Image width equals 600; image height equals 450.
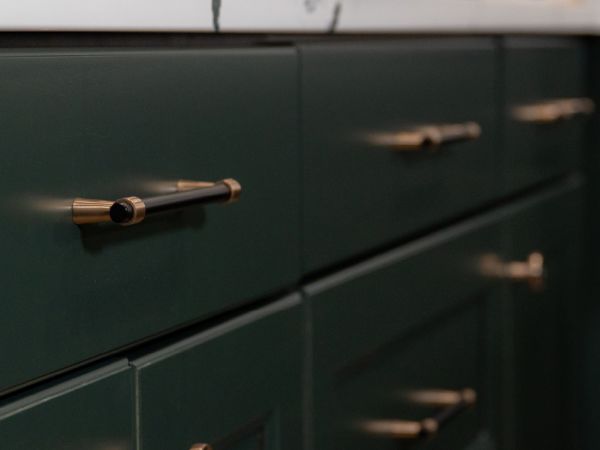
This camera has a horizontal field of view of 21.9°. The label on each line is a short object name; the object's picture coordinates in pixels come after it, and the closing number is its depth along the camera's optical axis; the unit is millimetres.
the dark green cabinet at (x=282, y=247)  898
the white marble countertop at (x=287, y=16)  888
